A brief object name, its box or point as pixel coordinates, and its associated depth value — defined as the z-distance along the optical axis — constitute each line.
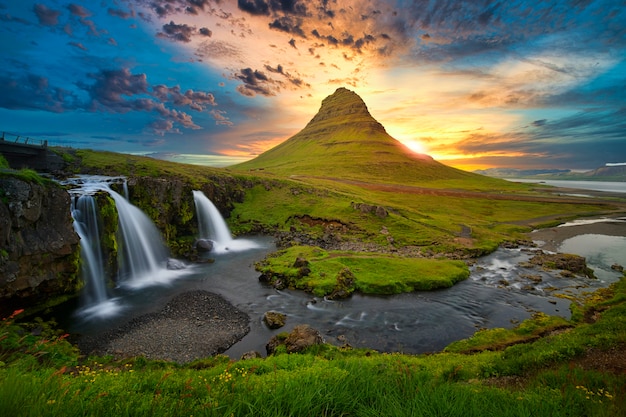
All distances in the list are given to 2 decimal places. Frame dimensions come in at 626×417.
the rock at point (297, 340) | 19.86
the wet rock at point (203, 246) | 50.06
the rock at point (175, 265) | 40.41
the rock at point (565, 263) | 41.59
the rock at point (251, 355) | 19.04
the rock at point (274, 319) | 25.58
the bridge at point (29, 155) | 53.03
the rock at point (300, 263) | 37.97
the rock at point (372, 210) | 69.19
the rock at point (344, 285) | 31.97
